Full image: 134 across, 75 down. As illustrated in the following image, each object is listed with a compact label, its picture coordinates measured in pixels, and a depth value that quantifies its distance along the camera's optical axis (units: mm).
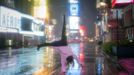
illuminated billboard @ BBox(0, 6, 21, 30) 39752
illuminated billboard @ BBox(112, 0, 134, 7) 15555
